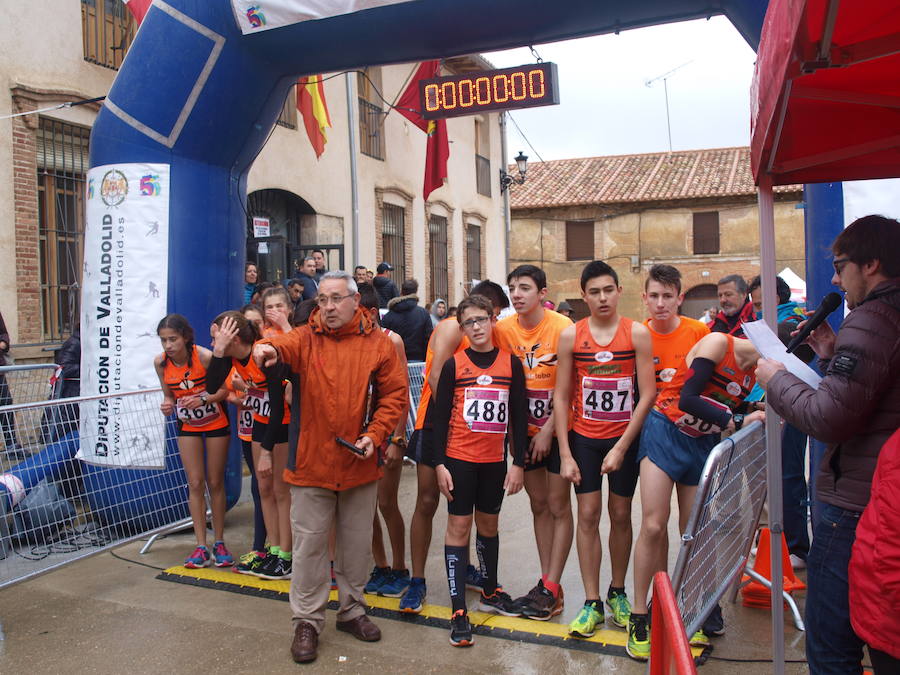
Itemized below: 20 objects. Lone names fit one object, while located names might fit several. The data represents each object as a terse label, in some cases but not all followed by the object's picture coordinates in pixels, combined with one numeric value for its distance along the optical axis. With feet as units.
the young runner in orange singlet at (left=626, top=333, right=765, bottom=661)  12.80
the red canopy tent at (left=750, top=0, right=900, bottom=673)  7.22
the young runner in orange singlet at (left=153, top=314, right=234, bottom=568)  17.31
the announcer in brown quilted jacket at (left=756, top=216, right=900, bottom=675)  7.72
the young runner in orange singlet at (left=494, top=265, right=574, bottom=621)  14.74
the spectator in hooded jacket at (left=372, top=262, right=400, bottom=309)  37.63
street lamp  71.26
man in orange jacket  13.50
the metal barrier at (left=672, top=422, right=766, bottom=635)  10.34
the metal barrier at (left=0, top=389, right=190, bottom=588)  16.26
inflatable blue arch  18.62
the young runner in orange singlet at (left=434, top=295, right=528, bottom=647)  14.11
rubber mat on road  13.50
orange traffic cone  15.19
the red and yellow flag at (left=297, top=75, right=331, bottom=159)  40.52
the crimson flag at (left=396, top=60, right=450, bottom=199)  45.41
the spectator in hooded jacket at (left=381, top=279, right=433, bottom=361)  29.37
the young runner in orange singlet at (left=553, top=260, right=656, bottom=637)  13.94
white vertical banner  19.63
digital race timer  22.04
